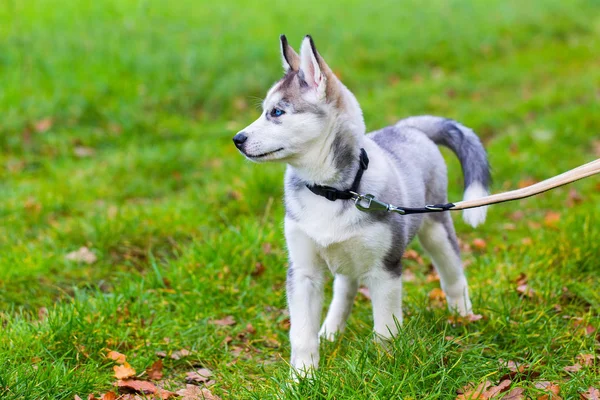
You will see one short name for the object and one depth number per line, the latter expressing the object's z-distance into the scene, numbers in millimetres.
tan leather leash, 2777
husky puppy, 3121
